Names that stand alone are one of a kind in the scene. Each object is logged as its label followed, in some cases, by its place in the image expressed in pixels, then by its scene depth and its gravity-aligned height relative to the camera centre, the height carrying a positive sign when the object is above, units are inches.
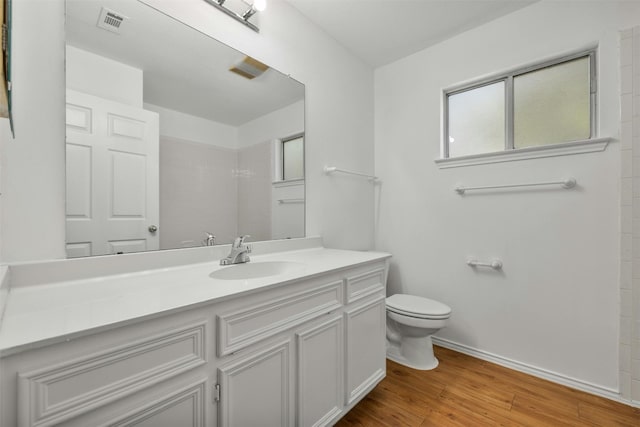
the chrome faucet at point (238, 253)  54.3 -8.3
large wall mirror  42.5 +14.8
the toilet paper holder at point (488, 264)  77.3 -14.8
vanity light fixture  57.7 +44.5
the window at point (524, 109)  70.1 +30.1
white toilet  71.7 -31.9
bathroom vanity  23.1 -14.7
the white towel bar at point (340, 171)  83.0 +13.5
